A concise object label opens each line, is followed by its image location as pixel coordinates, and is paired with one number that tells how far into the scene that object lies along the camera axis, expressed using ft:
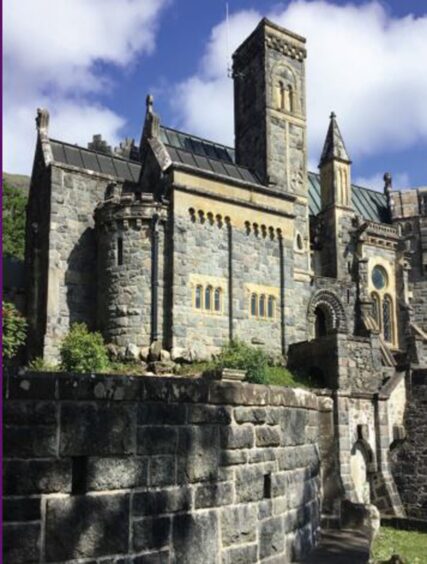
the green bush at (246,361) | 86.38
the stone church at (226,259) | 95.09
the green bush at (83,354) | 81.51
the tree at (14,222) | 147.43
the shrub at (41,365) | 85.11
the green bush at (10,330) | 67.53
